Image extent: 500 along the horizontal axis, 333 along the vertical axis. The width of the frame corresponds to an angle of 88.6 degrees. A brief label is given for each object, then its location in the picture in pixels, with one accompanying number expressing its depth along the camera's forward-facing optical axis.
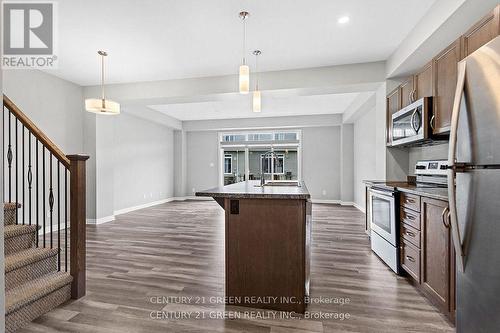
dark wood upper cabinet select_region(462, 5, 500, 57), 1.80
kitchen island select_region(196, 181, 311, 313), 2.03
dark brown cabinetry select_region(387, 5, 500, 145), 1.94
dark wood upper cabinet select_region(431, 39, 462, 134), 2.38
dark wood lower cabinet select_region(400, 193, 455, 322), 1.86
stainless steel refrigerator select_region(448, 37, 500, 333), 1.14
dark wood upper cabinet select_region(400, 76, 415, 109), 3.20
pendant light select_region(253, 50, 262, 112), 3.34
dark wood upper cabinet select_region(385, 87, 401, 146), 3.61
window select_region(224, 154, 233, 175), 9.04
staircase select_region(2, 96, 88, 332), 1.95
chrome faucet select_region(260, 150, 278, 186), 3.03
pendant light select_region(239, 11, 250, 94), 2.64
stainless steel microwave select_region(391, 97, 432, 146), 2.79
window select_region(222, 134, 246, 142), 8.88
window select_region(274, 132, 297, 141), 8.38
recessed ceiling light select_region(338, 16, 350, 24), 2.83
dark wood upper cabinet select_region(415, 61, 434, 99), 2.80
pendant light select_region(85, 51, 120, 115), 3.51
